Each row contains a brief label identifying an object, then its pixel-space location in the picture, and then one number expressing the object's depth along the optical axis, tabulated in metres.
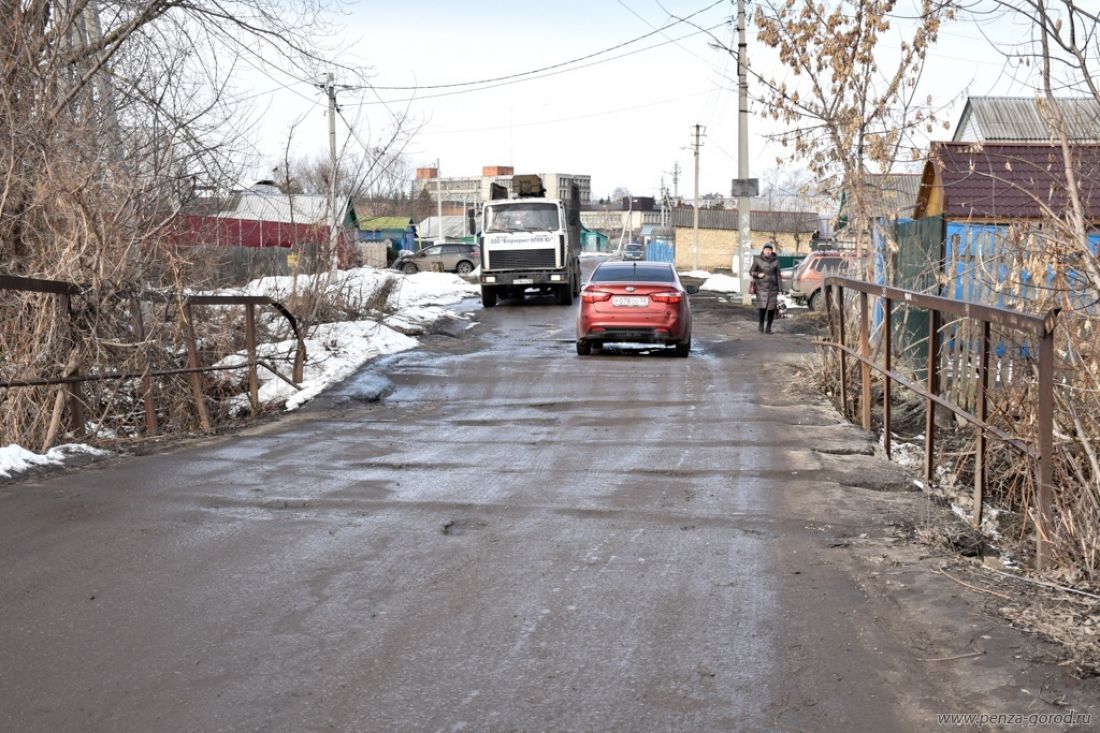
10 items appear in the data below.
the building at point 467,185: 106.94
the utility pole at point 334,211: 16.80
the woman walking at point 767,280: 21.70
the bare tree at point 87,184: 9.62
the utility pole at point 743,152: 29.45
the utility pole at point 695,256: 61.66
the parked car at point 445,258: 56.41
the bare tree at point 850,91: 14.70
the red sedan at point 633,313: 17.45
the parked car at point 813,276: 29.51
